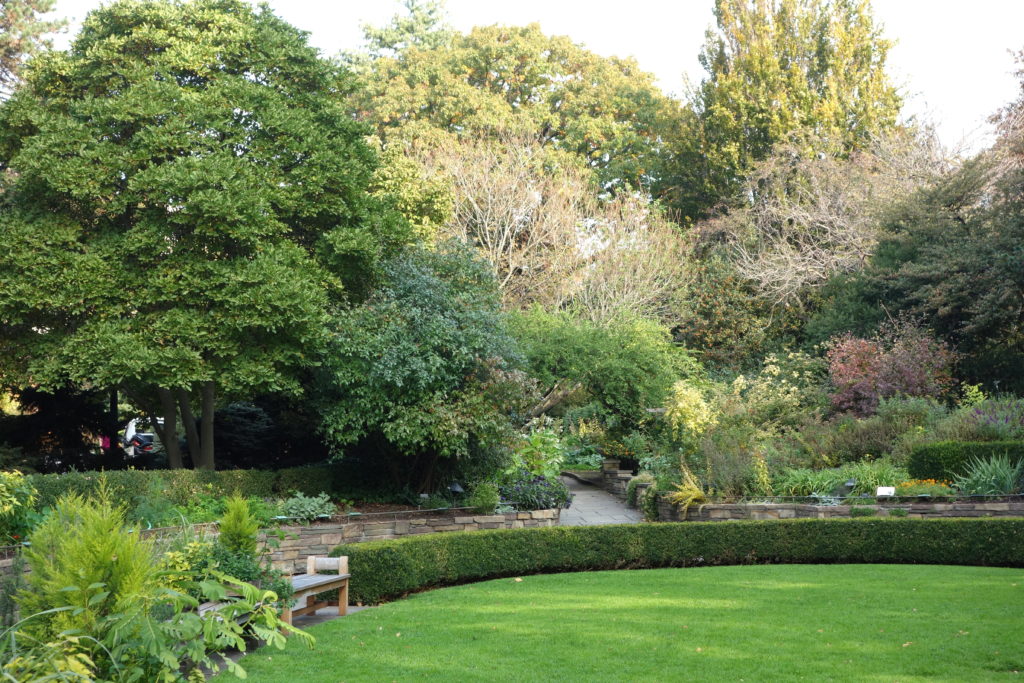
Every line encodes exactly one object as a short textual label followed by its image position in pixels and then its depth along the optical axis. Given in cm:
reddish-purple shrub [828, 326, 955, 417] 1769
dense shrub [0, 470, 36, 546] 1018
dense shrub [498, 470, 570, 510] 1530
